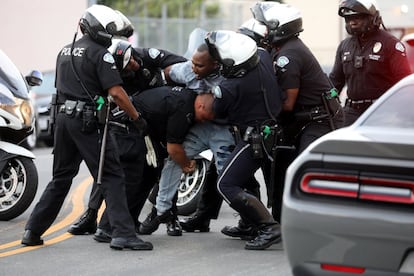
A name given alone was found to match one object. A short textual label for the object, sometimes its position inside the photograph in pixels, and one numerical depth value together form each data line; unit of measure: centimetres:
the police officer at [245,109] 1382
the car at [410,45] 2203
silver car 905
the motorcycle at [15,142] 1690
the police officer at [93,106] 1389
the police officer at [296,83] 1435
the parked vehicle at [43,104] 3643
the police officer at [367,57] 1538
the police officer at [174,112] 1450
